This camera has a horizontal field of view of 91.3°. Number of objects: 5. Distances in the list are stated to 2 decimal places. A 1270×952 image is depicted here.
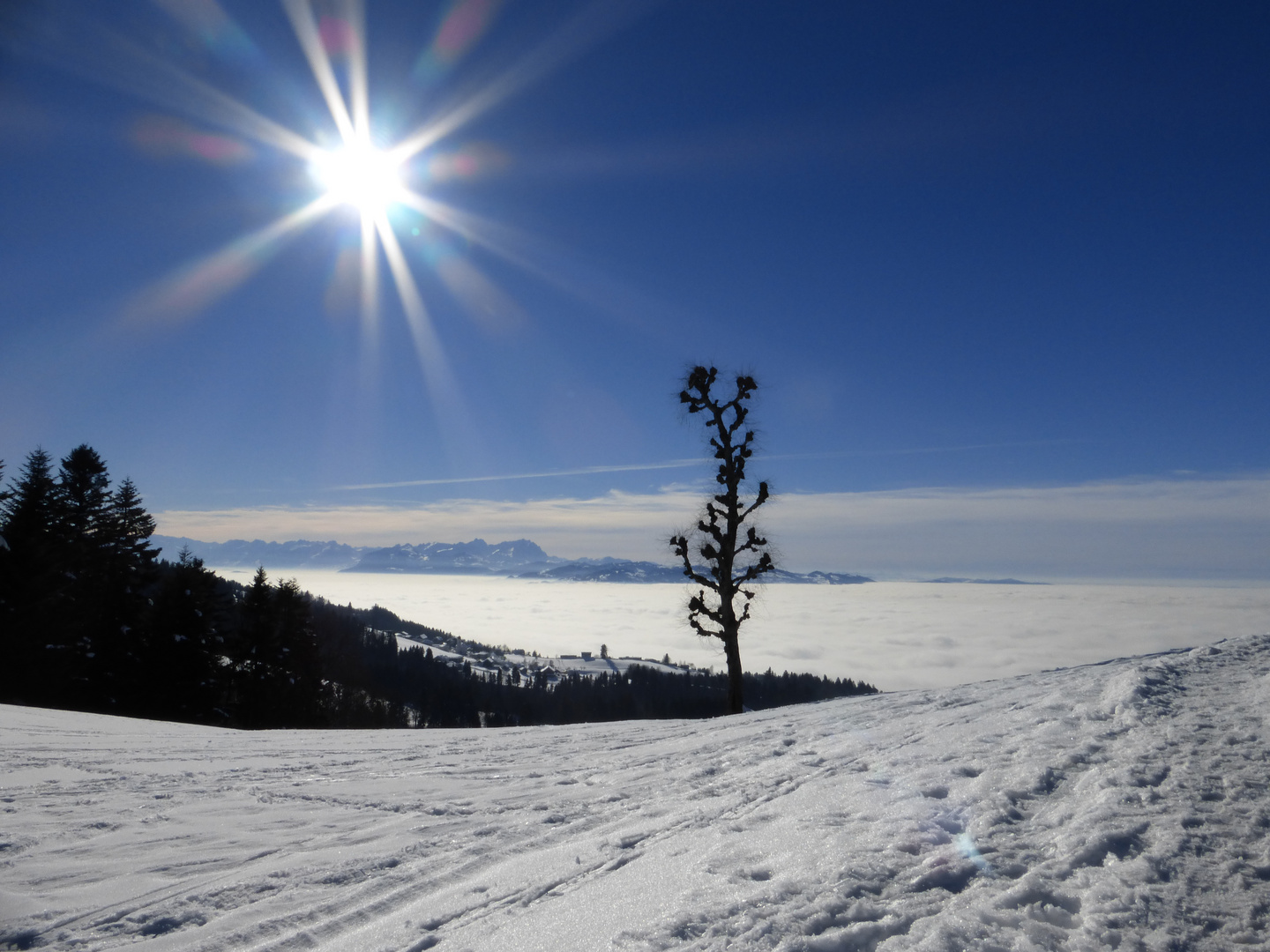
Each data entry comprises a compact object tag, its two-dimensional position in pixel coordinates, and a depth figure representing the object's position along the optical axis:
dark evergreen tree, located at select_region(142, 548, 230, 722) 27.77
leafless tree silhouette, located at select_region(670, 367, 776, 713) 18.48
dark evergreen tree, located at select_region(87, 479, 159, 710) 27.44
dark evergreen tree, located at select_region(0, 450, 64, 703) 24.19
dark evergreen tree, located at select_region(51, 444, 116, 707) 26.31
